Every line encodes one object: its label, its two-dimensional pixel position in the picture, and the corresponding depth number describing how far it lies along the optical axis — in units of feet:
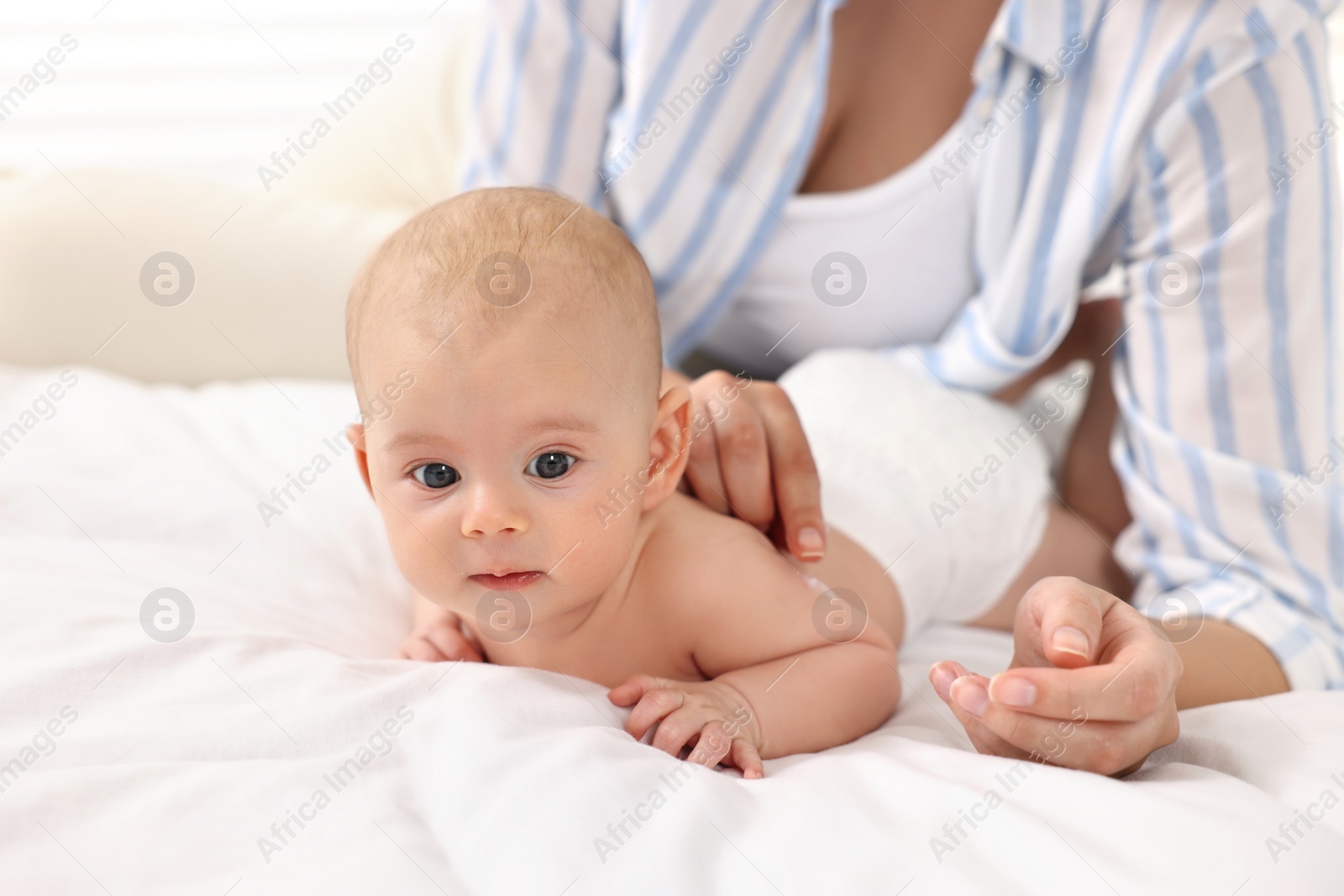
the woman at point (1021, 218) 3.30
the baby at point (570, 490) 2.21
